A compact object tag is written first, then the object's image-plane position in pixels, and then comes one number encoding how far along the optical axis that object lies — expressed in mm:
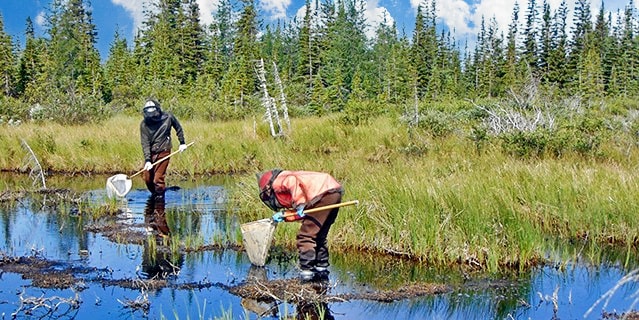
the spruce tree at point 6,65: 48197
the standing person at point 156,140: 11750
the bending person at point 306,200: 6852
